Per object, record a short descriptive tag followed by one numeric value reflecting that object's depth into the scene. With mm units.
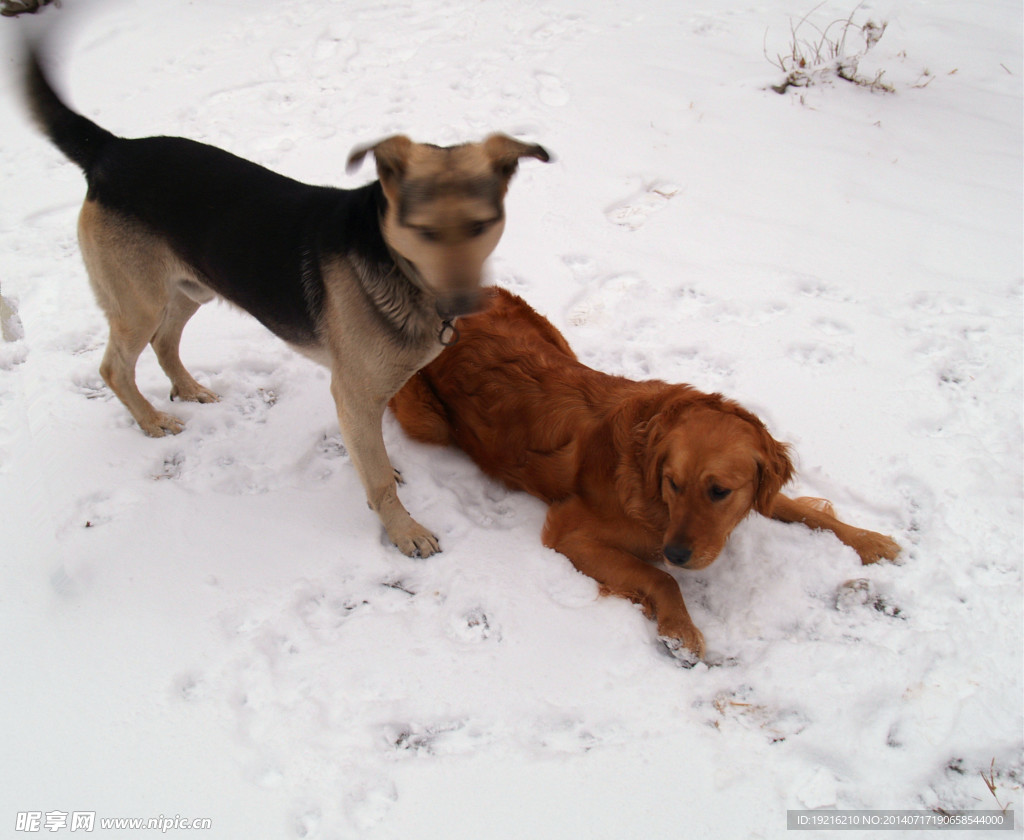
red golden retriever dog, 2643
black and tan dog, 2506
